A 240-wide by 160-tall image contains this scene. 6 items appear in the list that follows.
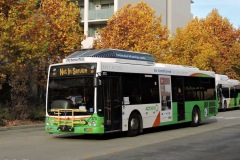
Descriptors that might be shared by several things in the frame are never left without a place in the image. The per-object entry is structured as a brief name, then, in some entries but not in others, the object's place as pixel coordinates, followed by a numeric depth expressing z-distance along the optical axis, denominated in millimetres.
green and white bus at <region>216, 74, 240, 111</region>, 37000
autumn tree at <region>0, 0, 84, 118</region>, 20506
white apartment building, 47500
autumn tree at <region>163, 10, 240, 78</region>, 40188
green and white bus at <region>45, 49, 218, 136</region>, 13719
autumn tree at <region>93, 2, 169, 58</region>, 32125
